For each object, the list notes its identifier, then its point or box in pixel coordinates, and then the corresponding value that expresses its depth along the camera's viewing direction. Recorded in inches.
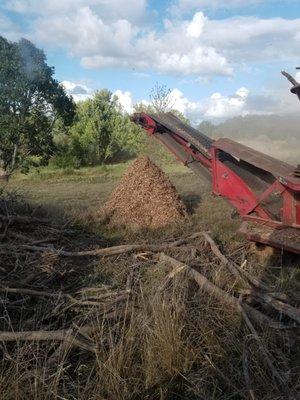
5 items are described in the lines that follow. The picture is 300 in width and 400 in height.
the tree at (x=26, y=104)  516.4
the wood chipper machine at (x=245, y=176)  221.1
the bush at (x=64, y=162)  1058.7
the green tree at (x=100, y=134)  1165.1
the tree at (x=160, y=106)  1792.1
